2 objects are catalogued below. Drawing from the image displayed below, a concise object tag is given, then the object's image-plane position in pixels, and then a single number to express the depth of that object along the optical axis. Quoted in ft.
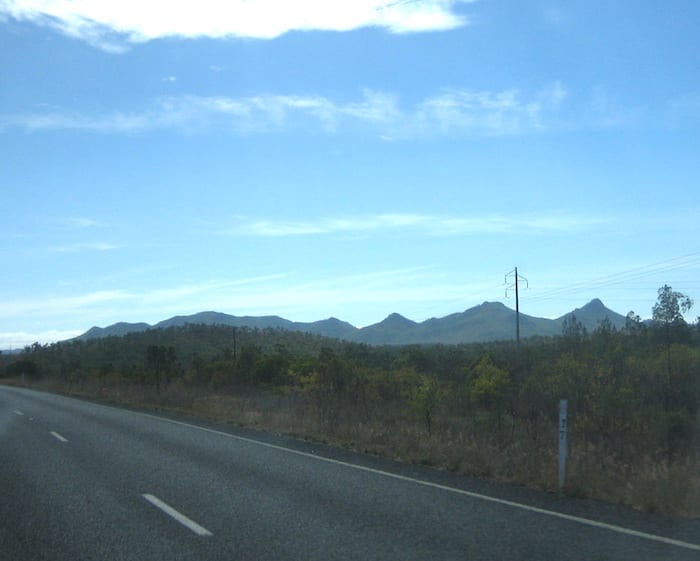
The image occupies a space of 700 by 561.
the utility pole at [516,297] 202.17
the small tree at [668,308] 147.23
